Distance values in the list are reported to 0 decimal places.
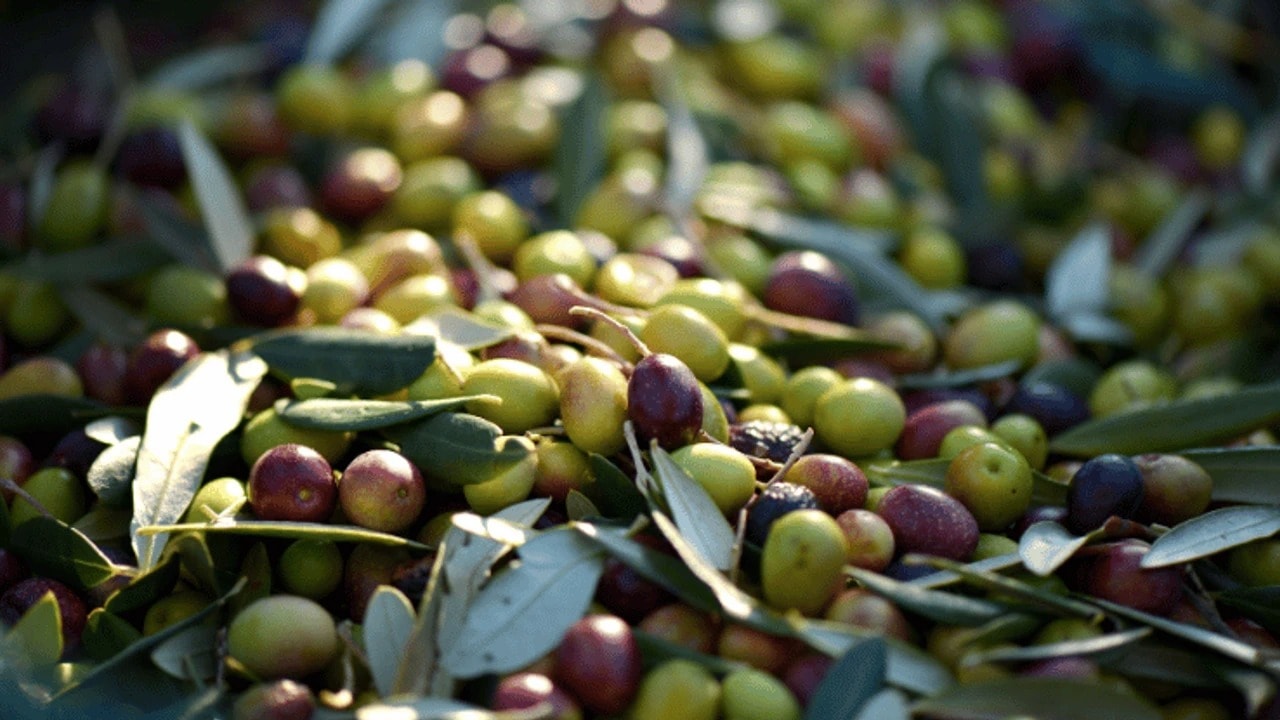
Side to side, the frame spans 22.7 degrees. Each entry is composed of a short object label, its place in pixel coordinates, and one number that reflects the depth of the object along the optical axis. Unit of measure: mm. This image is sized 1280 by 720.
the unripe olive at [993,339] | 709
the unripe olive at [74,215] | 740
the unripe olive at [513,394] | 638
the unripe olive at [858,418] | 653
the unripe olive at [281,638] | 602
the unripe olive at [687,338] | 650
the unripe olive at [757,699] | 589
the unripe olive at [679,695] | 588
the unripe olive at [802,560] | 599
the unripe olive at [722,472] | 622
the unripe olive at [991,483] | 632
